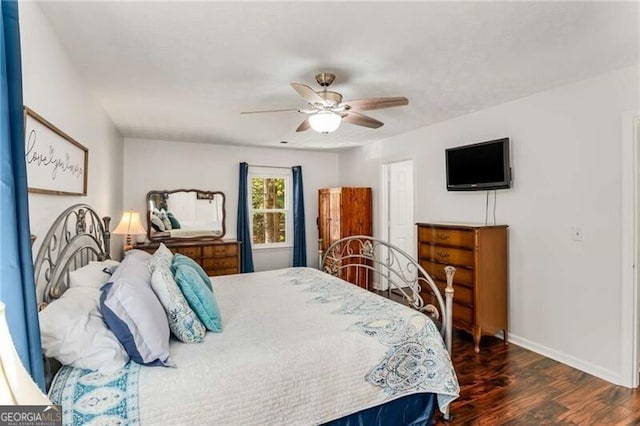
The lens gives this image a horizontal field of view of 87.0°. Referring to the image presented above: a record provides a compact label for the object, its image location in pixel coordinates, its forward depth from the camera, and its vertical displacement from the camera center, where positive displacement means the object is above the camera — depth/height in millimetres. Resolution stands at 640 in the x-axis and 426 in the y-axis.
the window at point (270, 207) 5672 -9
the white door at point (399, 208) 5211 -61
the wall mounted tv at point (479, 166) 3273 +379
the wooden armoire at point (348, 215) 5230 -157
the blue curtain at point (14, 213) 963 -6
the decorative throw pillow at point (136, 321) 1459 -499
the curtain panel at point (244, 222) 5383 -240
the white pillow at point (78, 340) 1356 -538
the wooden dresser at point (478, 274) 3152 -692
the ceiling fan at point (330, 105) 2393 +734
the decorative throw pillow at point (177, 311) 1703 -526
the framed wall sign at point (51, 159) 1557 +285
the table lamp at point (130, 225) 3660 -184
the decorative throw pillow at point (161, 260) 1954 -322
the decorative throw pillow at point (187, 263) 2249 -373
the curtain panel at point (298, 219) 5816 -226
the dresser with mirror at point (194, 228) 4805 -298
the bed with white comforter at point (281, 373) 1331 -745
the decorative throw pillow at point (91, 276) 1800 -375
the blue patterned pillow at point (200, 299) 1849 -514
